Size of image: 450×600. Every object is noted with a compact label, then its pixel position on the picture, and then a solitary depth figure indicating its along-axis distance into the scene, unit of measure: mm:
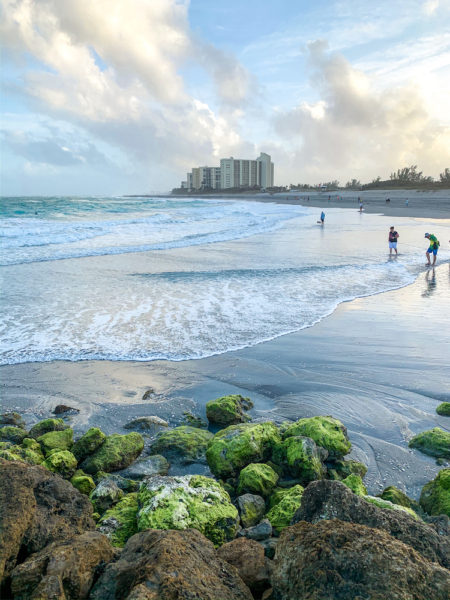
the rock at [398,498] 3059
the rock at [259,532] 2658
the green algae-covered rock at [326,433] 3854
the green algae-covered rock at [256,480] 3348
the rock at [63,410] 4902
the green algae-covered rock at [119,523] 2748
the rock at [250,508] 3000
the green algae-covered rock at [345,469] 3646
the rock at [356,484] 3137
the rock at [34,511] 2100
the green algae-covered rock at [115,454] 3734
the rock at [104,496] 3121
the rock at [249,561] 2100
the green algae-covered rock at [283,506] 2857
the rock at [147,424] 4512
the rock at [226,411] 4582
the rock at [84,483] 3362
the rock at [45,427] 4250
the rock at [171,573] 1733
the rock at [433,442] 3957
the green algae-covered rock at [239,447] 3635
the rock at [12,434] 4094
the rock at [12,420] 4520
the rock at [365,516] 2070
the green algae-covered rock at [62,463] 3555
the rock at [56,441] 3900
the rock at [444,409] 4758
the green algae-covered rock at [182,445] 3994
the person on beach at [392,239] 16141
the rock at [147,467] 3684
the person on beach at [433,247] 14272
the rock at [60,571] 1855
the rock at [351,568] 1658
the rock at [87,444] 3875
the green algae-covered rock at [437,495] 3074
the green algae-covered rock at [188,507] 2725
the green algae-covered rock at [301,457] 3535
